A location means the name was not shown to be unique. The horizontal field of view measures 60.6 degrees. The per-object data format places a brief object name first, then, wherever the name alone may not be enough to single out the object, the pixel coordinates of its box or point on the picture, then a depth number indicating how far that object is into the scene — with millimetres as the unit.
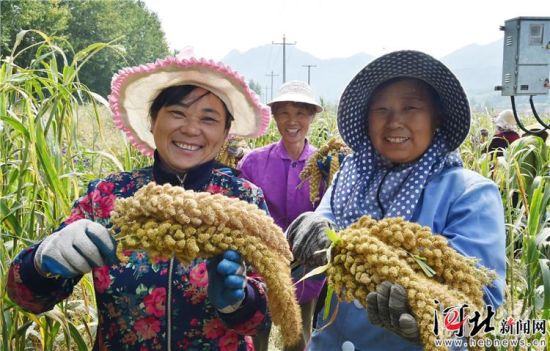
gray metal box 2338
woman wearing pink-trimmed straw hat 1165
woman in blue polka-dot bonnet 1262
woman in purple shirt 2848
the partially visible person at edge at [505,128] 4945
